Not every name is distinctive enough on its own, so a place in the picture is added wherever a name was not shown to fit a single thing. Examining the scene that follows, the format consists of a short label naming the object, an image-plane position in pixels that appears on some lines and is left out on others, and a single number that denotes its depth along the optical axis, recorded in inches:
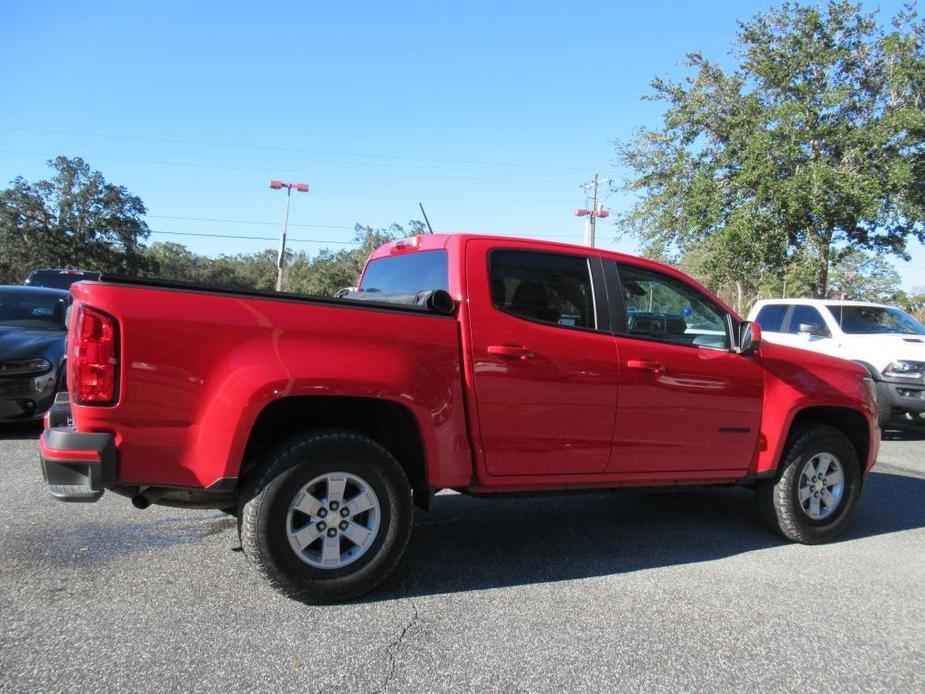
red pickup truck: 122.2
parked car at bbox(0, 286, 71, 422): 277.3
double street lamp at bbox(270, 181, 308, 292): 1830.7
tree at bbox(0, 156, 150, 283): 1833.2
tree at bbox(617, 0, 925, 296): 623.5
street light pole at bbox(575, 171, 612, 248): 1511.0
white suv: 374.0
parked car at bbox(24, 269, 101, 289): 617.0
